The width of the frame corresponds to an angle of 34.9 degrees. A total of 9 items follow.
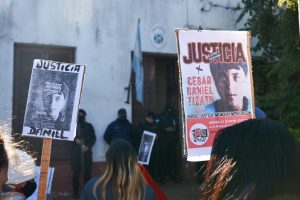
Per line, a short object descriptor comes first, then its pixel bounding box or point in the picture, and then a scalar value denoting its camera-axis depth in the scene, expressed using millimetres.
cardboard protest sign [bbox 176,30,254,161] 4879
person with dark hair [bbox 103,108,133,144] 10945
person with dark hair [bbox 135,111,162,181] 11383
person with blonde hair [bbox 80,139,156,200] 3549
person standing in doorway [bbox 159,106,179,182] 12062
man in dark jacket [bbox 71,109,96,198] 10438
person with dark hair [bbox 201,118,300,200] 1470
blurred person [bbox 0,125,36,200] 2305
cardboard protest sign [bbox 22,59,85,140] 5246
